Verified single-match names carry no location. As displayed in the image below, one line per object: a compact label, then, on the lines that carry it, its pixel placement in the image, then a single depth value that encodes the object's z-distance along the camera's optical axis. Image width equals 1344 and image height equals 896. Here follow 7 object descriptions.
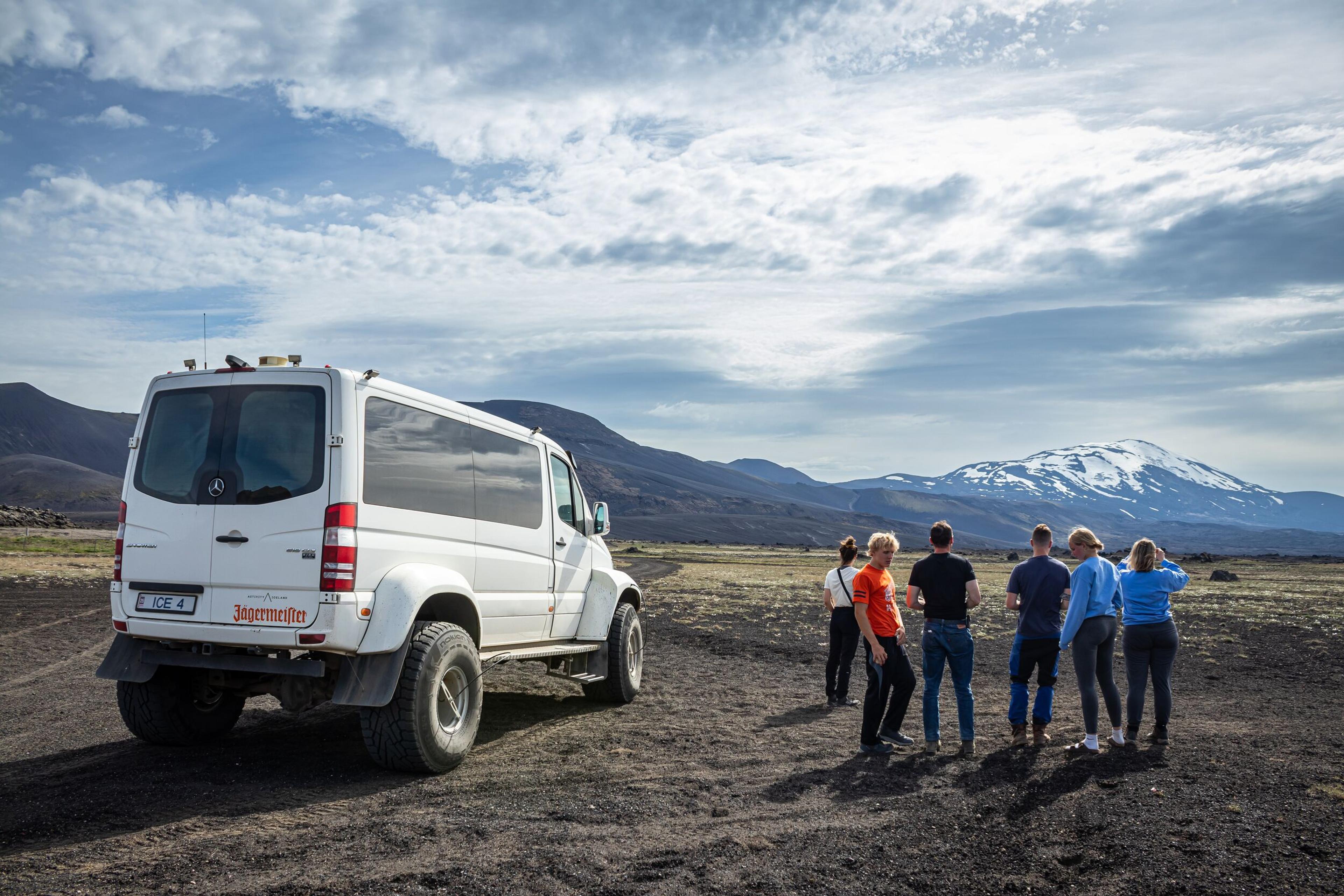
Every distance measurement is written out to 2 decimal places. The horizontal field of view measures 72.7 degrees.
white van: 6.51
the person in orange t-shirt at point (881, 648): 8.23
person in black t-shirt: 8.08
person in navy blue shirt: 8.40
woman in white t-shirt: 11.06
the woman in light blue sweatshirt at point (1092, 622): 8.38
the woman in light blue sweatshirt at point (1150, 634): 8.59
